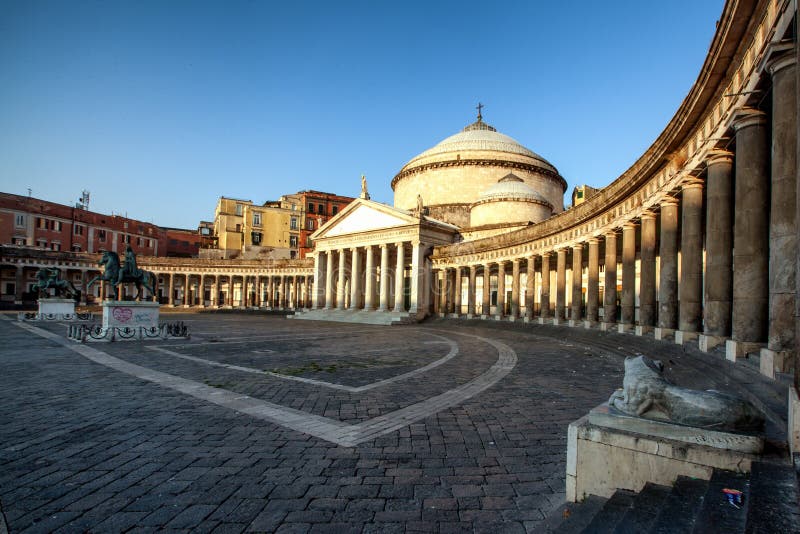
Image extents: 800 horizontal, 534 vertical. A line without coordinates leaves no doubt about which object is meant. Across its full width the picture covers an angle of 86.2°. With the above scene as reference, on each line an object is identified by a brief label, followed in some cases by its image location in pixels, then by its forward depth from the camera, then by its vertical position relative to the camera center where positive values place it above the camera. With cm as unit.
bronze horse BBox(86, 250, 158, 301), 2092 +0
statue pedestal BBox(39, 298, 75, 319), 3300 -276
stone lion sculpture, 379 -111
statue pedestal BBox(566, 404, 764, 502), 365 -151
